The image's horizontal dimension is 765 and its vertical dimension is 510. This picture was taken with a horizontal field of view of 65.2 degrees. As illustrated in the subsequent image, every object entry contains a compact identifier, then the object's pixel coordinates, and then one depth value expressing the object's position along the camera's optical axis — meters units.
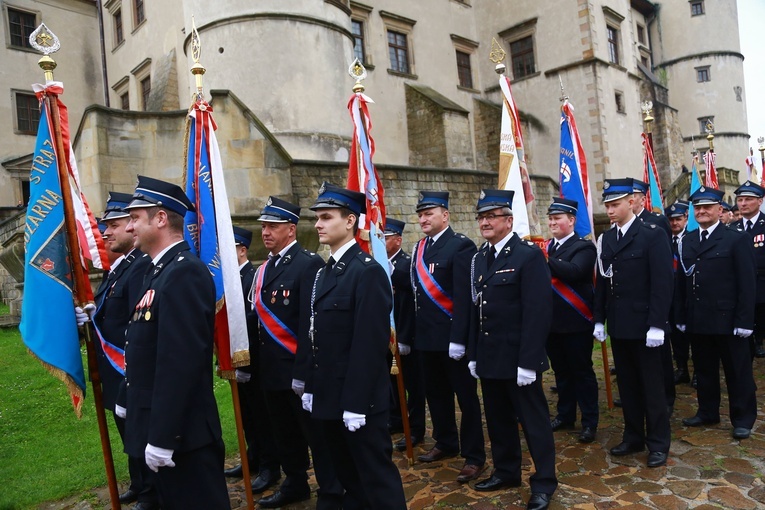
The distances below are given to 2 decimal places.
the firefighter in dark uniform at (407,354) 5.93
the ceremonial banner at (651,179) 10.16
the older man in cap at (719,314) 5.38
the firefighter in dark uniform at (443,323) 4.88
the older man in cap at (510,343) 4.18
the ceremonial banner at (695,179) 12.16
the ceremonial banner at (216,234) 4.43
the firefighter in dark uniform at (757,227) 7.50
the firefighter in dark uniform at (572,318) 5.56
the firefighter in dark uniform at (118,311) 4.32
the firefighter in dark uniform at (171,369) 2.94
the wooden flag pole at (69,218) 4.51
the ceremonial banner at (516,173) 5.62
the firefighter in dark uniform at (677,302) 6.73
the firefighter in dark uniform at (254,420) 4.96
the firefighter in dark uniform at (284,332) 4.46
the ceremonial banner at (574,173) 7.08
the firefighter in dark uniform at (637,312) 4.78
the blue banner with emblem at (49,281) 4.27
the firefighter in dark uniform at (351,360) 3.52
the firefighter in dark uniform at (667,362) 5.99
